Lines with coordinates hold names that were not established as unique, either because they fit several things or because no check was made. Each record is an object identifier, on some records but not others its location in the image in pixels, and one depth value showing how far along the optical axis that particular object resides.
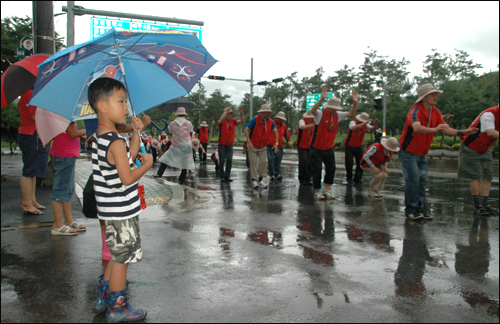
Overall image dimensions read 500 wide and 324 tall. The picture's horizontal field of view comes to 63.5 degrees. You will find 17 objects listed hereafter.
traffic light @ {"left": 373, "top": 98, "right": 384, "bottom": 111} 26.52
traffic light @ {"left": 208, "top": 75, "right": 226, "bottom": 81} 32.76
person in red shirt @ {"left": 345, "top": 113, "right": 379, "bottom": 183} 10.22
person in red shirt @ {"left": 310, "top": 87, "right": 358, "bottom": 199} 7.93
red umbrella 3.25
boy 2.78
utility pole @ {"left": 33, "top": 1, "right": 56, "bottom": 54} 7.29
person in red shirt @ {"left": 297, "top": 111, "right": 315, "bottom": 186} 10.29
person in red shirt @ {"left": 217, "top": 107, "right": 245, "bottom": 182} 10.72
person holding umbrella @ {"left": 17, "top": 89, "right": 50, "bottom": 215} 5.80
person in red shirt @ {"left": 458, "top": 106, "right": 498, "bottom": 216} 6.59
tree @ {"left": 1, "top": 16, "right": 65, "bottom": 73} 17.94
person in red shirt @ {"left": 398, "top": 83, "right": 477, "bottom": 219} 6.12
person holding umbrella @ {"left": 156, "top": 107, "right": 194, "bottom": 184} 10.15
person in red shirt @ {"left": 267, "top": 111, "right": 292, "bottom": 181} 10.96
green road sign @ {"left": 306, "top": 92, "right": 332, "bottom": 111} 63.31
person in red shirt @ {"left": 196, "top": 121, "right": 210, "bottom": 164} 16.58
